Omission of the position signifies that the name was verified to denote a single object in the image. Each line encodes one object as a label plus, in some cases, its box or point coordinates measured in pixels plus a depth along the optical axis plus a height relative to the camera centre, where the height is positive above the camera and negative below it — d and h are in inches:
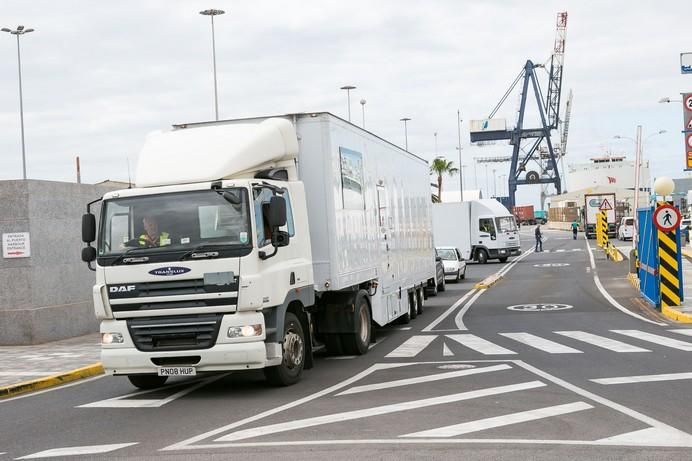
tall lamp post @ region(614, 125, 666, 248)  1058.9 +52.7
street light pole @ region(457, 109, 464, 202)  3341.5 +264.5
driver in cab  431.2 -1.0
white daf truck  423.8 -8.5
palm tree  3615.9 +208.9
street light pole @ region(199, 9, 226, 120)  1444.4 +336.2
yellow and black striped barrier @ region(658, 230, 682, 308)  789.2 -46.7
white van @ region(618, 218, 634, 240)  2840.3 -50.2
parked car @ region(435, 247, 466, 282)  1400.1 -64.0
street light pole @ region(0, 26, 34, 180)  1699.1 +296.7
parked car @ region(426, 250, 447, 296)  1153.4 -74.3
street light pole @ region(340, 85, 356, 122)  1920.5 +284.1
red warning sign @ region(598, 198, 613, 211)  1957.4 +18.1
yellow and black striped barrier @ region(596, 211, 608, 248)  2110.9 -36.0
